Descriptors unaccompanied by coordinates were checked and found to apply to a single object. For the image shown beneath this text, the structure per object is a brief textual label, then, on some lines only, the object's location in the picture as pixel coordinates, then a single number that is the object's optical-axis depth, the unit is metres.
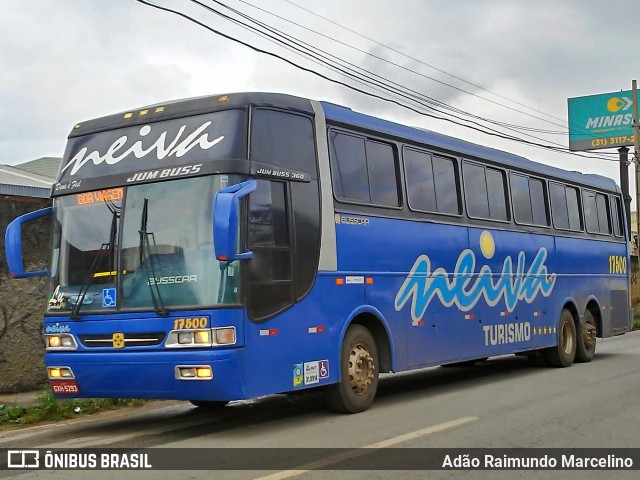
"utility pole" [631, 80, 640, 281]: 31.80
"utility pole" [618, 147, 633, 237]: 39.45
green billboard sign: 45.91
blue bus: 7.98
